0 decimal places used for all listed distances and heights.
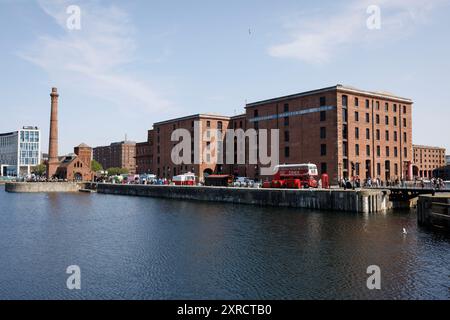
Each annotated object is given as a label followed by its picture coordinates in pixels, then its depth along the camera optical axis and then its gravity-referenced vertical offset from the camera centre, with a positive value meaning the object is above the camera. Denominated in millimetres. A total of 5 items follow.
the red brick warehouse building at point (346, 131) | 76500 +9594
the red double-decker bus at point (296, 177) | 67062 +106
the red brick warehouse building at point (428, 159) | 174625 +8905
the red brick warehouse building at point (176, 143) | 112562 +9631
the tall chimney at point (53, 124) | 122000 +15905
